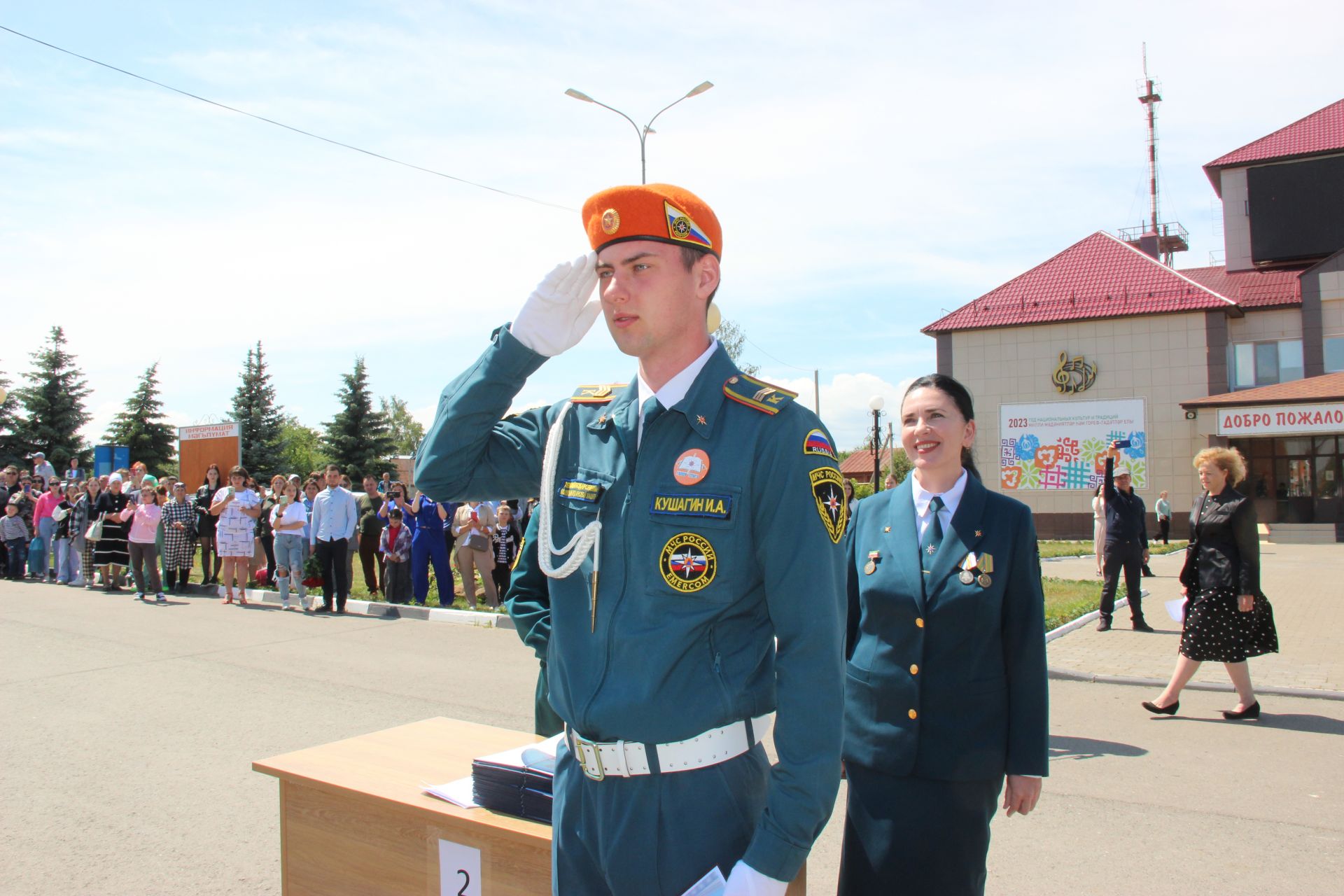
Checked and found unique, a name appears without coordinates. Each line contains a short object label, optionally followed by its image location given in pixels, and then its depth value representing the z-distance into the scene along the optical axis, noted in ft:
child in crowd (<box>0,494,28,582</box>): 61.87
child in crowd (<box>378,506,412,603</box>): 44.37
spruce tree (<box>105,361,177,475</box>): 147.54
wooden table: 8.05
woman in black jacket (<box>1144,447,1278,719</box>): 23.00
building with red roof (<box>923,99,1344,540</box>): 106.22
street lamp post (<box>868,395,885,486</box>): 74.45
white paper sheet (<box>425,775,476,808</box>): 8.55
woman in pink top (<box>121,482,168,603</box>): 48.44
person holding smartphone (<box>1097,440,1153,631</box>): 37.99
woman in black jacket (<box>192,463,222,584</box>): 53.31
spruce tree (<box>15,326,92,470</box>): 139.64
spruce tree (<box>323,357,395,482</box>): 152.46
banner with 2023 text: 112.47
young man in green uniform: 5.66
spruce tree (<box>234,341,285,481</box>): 157.99
